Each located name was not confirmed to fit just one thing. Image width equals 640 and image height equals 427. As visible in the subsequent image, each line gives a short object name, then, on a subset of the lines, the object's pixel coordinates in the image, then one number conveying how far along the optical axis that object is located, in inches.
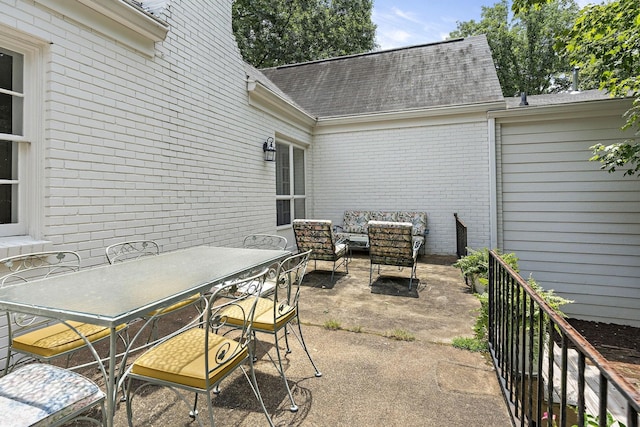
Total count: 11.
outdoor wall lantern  230.1
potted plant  159.7
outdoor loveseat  270.1
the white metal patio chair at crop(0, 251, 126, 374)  68.7
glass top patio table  53.6
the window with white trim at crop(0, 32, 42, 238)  97.8
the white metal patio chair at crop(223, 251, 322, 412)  79.9
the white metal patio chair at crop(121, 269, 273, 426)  57.9
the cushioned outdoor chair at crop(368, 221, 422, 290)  172.6
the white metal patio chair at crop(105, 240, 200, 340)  116.7
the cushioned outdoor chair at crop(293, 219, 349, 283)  187.7
